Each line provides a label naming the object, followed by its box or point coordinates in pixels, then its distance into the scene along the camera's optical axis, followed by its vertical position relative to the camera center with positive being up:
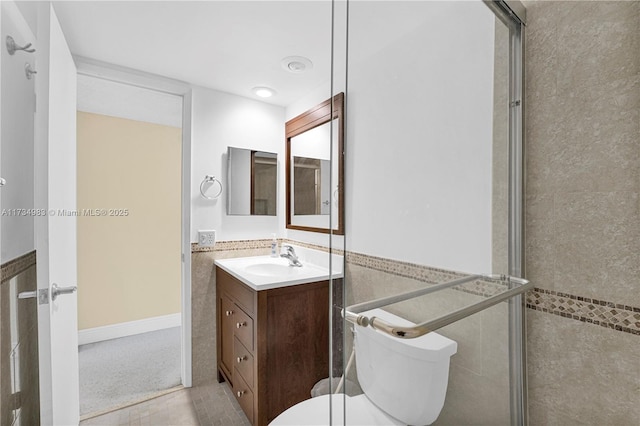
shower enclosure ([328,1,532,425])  0.70 +0.08
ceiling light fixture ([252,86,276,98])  2.20 +0.90
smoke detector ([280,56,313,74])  1.79 +0.90
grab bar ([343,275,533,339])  0.60 -0.23
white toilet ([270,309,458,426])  0.66 -0.38
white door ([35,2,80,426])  1.09 -0.02
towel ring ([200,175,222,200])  2.17 +0.21
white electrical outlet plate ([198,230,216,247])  2.16 -0.18
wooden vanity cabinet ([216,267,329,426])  1.61 -0.75
